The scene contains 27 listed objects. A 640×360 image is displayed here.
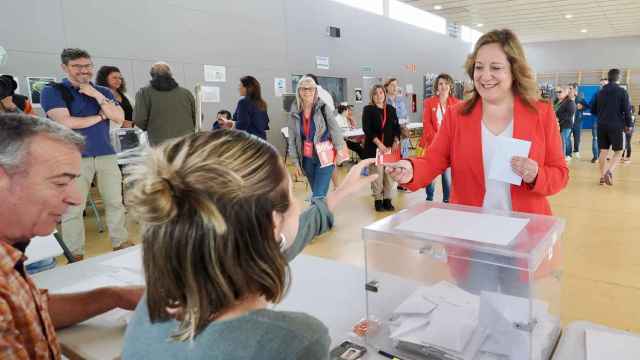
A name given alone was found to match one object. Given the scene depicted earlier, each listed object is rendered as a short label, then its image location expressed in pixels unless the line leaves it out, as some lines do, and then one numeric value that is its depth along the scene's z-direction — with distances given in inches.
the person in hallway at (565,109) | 328.2
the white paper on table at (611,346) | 37.2
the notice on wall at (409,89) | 525.2
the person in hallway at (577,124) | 370.3
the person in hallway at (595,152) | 344.5
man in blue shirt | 131.6
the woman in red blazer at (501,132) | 64.0
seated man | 38.6
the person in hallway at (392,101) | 208.9
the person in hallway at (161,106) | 170.2
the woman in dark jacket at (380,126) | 192.4
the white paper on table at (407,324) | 40.7
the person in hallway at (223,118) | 252.0
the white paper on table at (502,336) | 38.1
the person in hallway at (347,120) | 267.9
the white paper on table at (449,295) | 42.6
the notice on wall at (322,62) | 403.4
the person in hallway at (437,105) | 187.8
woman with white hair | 162.7
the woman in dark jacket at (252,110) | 220.1
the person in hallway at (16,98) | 158.1
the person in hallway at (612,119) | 259.0
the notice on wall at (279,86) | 367.2
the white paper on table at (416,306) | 42.1
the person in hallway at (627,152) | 331.7
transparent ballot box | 37.9
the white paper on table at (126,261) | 64.3
